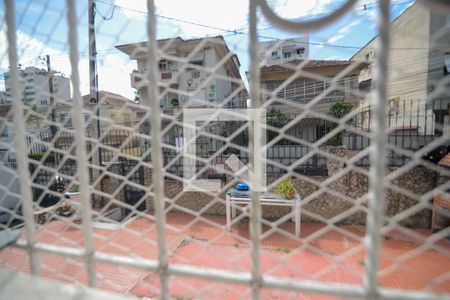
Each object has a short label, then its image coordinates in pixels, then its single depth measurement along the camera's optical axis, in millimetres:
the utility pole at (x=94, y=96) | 4295
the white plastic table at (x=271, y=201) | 4180
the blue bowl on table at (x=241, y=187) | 4595
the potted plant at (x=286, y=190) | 4605
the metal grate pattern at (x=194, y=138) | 504
